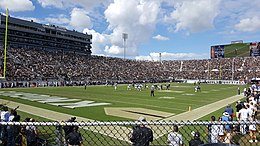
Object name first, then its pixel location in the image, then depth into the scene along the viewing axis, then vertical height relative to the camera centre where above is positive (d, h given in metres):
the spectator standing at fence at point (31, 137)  4.86 -1.67
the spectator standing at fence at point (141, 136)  3.99 -1.35
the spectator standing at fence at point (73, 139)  3.94 -1.39
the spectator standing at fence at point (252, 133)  6.64 -2.11
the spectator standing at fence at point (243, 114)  6.95 -1.47
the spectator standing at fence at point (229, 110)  7.64 -1.45
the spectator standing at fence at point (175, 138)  4.21 -1.47
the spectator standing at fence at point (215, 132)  5.22 -1.70
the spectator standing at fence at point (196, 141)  4.19 -1.51
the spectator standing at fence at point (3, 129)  5.31 -1.64
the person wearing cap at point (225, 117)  6.44 -1.48
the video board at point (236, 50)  53.49 +7.61
